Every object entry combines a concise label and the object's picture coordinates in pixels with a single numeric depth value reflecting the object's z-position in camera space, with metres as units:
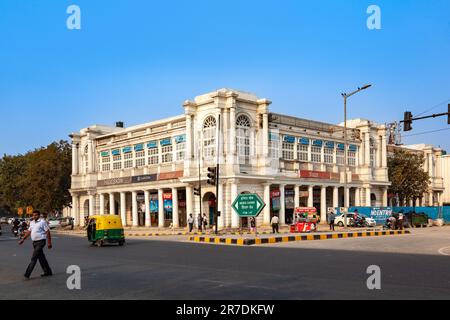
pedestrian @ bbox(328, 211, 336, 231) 37.44
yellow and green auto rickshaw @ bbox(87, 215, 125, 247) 25.03
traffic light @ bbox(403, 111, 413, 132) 23.33
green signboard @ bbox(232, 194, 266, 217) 28.39
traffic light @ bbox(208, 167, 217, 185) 30.18
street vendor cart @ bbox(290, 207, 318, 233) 36.25
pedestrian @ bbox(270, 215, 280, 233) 34.19
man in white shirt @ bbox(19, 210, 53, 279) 11.88
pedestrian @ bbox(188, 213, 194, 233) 40.16
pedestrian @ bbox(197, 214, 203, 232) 38.59
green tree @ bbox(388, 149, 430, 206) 60.75
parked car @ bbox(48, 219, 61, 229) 59.92
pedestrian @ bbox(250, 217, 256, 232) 37.03
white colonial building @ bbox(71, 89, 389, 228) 44.94
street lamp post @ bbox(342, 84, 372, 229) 34.69
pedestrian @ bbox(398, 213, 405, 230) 35.33
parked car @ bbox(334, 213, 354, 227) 44.95
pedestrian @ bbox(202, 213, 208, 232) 42.53
